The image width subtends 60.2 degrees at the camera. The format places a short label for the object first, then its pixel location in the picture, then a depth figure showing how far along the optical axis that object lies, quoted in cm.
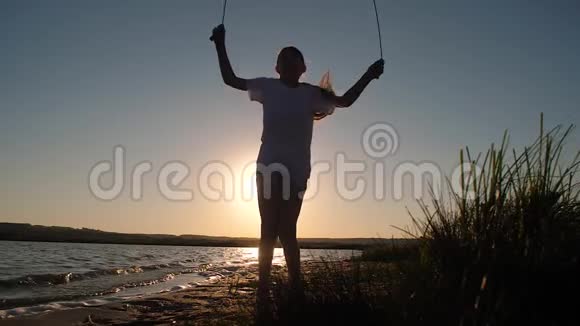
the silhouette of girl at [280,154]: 403
